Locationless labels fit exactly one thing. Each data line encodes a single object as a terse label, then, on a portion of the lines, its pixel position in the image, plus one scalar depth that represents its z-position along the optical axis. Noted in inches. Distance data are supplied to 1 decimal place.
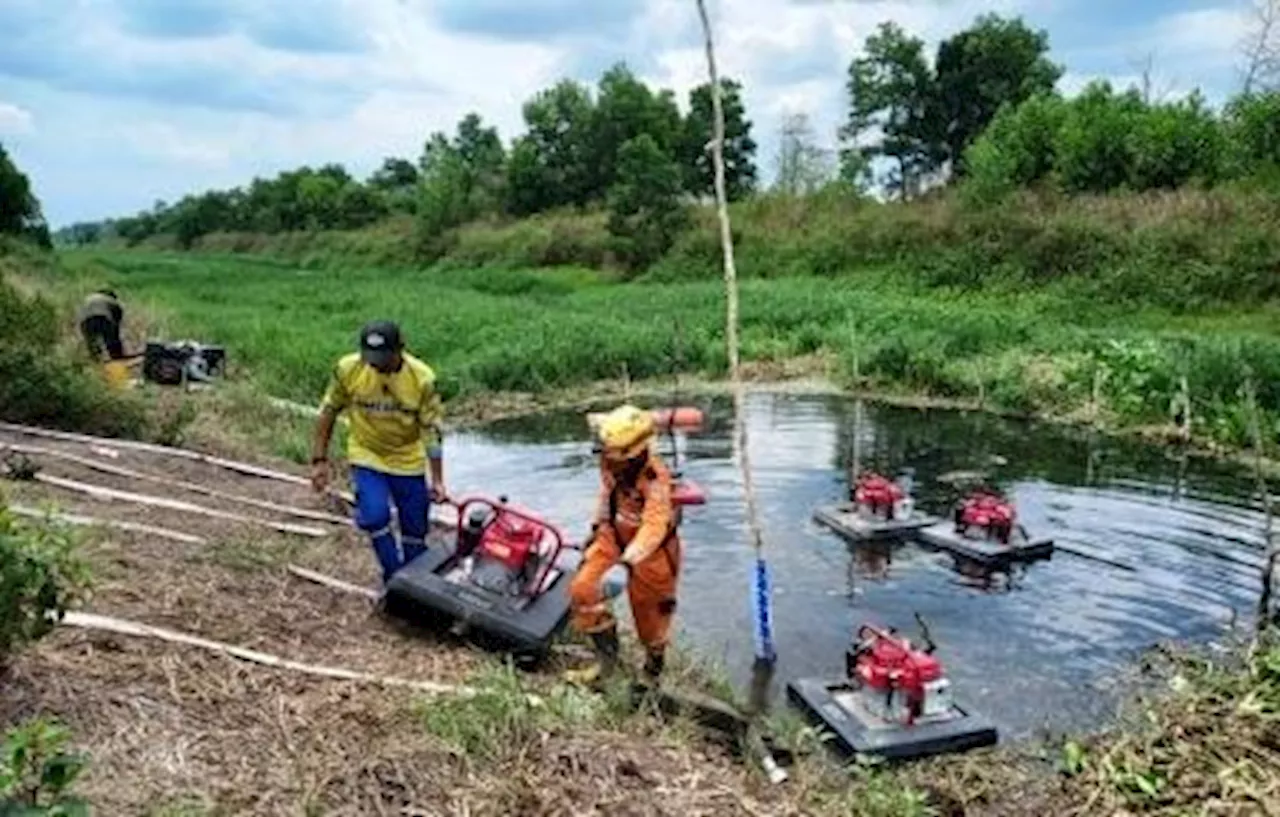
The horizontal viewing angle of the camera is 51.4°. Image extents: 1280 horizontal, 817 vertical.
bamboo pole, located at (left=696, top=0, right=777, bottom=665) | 273.7
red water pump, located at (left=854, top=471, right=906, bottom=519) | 437.7
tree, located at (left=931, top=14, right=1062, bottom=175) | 1723.7
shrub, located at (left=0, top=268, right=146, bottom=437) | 459.5
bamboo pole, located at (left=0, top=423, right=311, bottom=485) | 428.8
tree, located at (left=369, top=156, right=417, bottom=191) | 3366.1
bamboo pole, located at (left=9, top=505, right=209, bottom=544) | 308.7
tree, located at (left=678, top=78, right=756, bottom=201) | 1910.7
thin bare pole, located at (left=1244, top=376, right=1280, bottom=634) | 294.8
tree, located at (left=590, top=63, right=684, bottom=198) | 2058.3
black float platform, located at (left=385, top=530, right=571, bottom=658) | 262.2
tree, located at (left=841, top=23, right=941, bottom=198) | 1808.6
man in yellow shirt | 291.1
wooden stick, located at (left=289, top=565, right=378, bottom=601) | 298.2
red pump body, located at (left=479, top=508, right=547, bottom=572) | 269.6
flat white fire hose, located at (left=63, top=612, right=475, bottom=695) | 229.6
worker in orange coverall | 252.5
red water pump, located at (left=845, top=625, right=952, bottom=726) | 259.8
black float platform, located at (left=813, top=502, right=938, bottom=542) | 429.7
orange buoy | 304.6
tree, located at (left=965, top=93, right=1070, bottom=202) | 1296.8
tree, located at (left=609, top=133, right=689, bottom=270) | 1563.7
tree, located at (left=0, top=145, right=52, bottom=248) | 1476.4
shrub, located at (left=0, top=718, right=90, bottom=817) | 125.8
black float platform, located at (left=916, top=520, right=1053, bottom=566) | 402.9
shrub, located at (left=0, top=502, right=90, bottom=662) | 180.4
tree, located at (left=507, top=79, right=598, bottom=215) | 2134.6
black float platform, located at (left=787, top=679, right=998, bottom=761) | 254.8
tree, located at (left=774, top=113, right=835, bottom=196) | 1877.5
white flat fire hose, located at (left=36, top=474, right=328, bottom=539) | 348.5
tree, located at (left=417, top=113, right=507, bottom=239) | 2135.8
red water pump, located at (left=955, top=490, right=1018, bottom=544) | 410.3
